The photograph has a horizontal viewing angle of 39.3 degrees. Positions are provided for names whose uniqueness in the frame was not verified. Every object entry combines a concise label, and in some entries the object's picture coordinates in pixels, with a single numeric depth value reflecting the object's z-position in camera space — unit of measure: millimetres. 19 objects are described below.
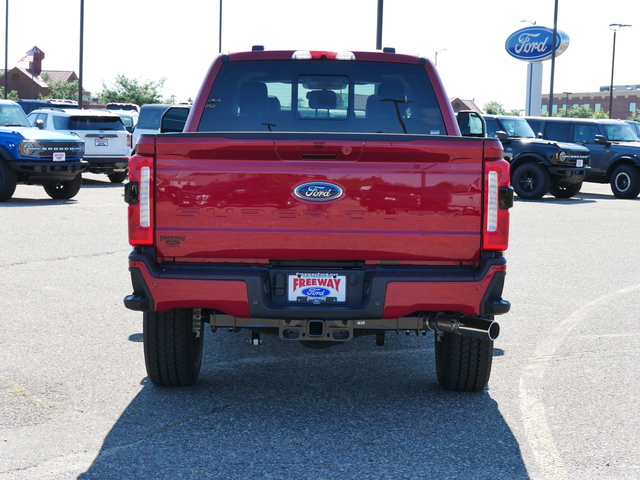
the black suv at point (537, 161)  21312
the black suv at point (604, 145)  23000
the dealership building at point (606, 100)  141125
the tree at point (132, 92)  71750
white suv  21750
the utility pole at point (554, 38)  40969
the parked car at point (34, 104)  31866
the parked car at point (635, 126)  25208
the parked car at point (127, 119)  30422
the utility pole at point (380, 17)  24484
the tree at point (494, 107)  99931
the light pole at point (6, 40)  66062
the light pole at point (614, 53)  60562
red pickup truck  4500
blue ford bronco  17219
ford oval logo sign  56688
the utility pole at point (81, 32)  38562
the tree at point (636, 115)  116212
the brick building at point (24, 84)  113125
